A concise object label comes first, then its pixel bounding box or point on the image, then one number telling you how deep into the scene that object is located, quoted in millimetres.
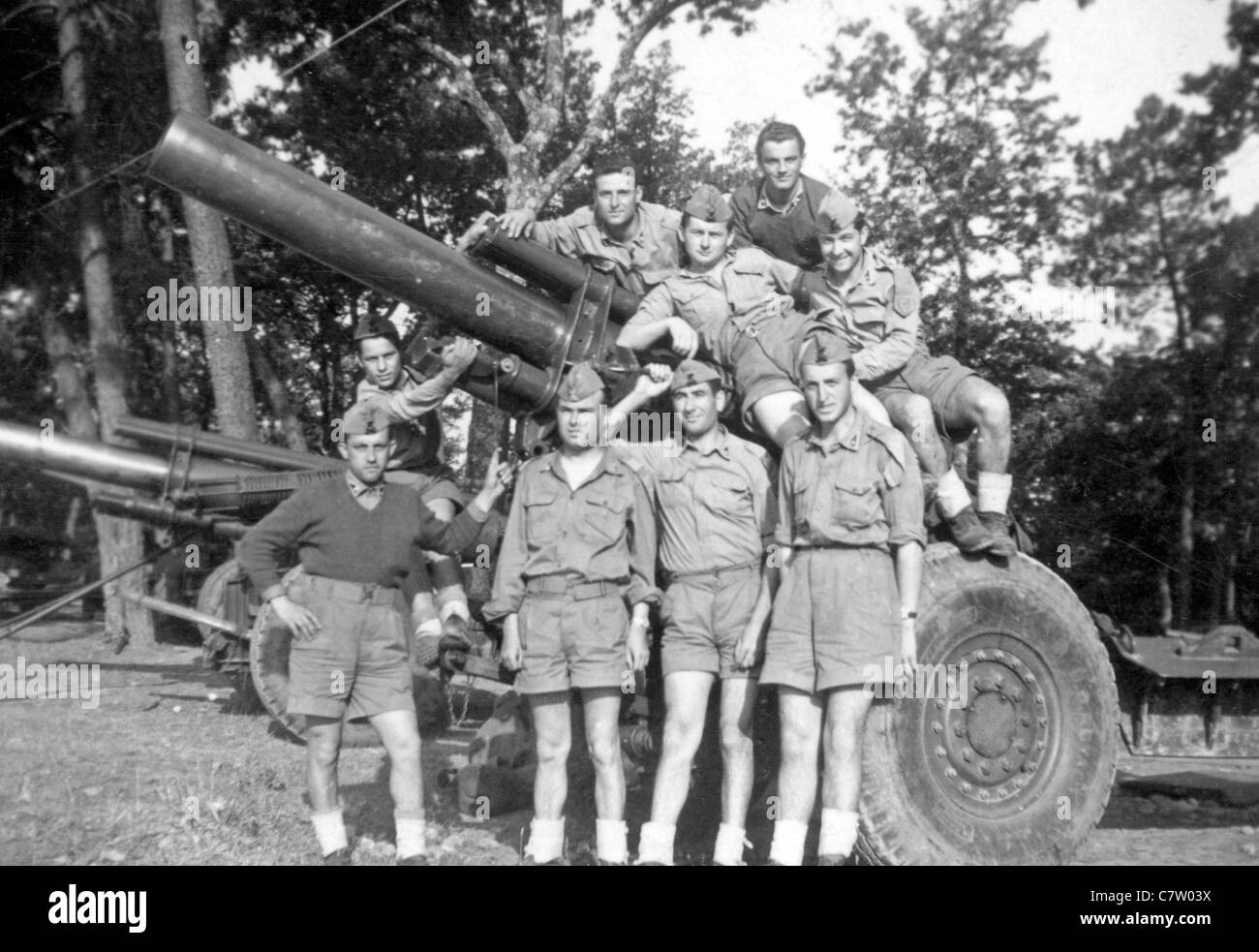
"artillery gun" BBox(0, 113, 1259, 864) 4023
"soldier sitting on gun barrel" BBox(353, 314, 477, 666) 4652
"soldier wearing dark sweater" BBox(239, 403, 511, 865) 4027
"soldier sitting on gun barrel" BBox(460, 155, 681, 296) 5172
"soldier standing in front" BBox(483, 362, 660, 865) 3918
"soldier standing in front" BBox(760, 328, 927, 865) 3773
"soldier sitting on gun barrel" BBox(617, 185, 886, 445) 4496
